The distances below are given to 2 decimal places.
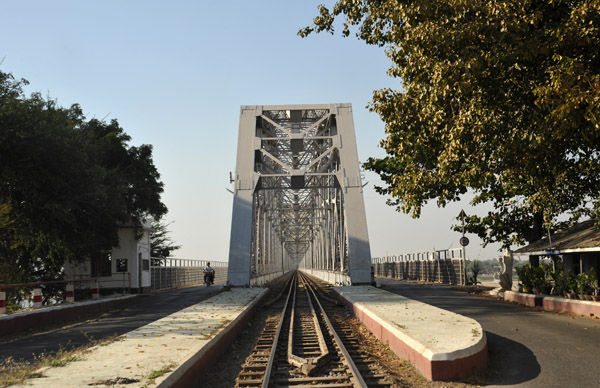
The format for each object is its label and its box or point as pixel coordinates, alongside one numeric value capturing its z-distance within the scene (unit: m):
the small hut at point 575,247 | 16.39
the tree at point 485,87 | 9.73
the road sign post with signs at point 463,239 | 26.27
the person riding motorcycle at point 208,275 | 37.62
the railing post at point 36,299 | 17.17
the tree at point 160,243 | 50.02
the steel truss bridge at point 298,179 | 27.77
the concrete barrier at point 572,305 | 13.95
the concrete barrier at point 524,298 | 17.11
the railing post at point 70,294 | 19.95
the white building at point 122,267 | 26.16
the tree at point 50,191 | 18.30
